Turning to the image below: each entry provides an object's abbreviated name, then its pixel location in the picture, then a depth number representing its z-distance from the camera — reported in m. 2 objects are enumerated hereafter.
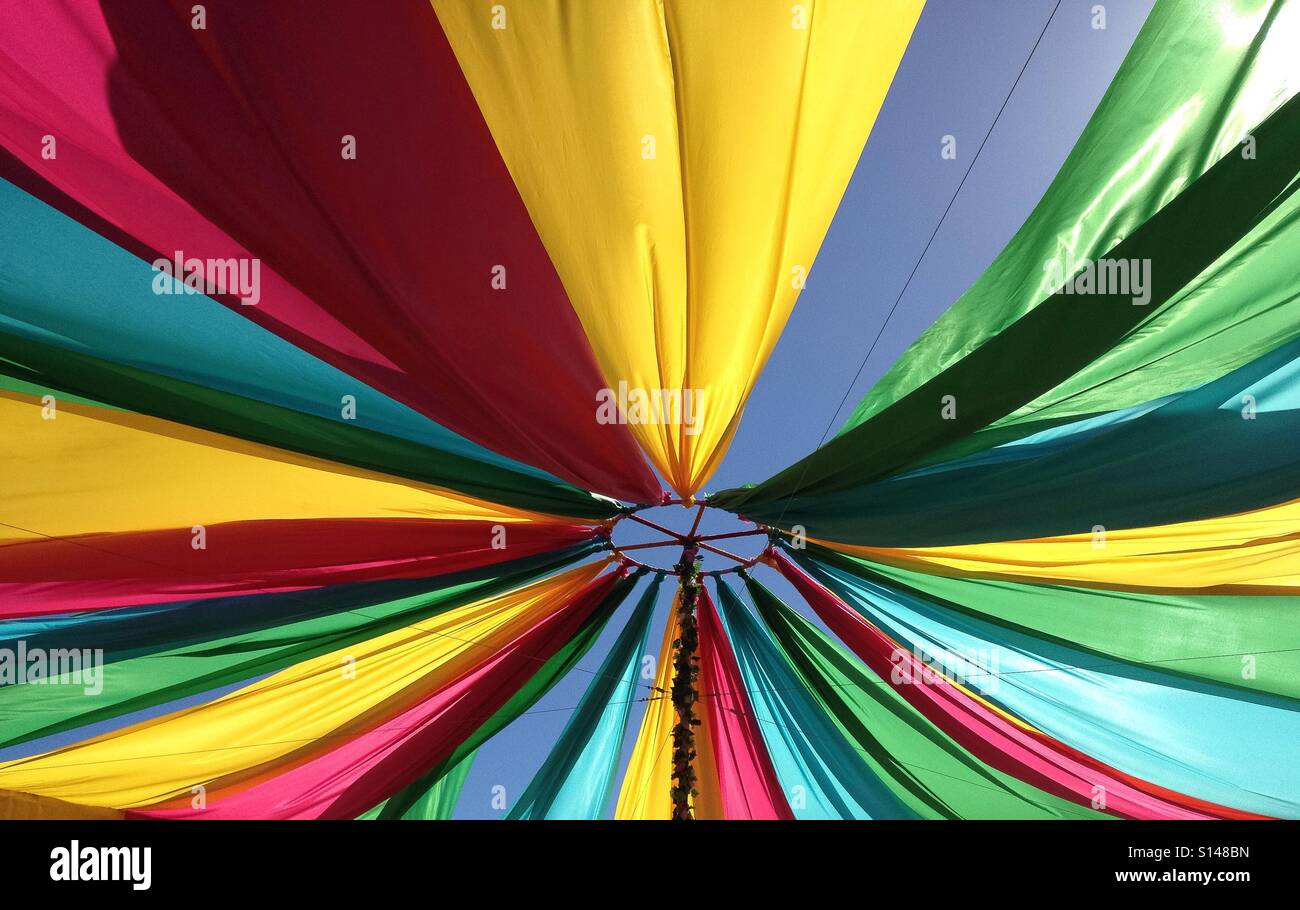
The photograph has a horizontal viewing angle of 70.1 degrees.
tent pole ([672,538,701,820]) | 3.45
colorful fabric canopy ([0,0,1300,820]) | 2.16
